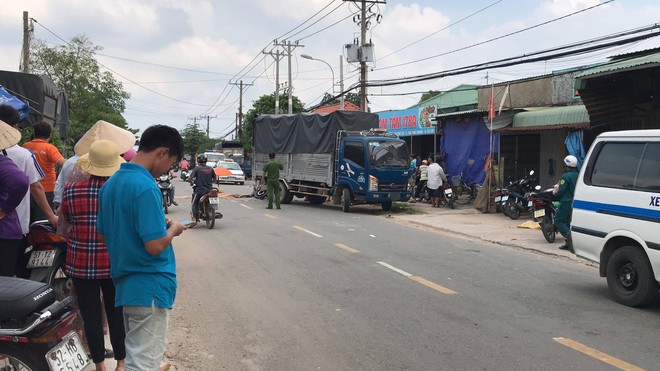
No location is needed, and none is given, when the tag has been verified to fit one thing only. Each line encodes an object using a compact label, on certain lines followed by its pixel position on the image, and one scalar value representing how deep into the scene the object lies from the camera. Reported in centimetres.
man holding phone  292
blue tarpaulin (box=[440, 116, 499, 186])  1903
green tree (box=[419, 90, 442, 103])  5125
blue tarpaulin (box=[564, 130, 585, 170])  1469
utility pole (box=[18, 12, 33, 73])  2342
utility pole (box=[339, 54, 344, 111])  3306
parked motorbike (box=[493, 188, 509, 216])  1611
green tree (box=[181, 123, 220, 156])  9438
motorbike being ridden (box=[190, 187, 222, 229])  1280
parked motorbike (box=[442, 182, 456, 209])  1897
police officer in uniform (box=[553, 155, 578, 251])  957
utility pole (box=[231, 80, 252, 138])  5962
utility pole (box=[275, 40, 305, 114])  4072
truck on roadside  1706
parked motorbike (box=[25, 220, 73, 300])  468
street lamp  3325
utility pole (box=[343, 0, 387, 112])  2512
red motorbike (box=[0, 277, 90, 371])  312
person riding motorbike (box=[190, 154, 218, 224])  1290
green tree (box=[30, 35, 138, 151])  3622
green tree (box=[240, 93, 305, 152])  4734
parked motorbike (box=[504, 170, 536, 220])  1577
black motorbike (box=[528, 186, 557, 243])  1141
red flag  1678
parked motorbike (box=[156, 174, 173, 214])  1527
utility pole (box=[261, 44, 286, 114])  4206
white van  611
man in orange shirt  614
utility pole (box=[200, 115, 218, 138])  10376
